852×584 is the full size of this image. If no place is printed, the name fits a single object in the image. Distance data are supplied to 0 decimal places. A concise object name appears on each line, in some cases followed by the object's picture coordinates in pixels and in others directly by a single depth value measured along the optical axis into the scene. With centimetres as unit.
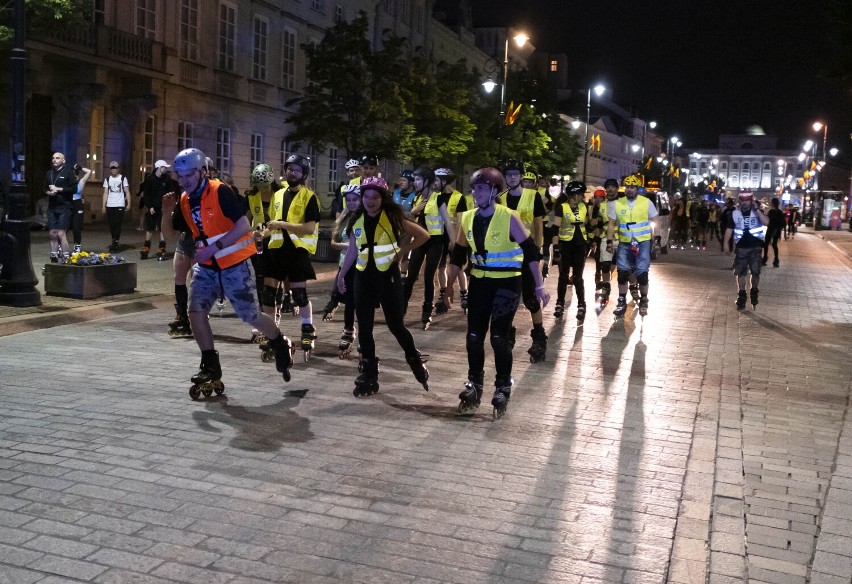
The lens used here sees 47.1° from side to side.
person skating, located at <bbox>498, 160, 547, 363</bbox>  970
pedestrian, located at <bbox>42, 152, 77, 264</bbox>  1588
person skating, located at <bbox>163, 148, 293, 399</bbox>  710
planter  1222
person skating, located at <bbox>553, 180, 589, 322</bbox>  1288
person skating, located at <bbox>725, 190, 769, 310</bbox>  1437
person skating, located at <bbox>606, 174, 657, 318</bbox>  1293
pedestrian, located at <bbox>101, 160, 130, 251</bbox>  1902
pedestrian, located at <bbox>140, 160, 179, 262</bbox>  1795
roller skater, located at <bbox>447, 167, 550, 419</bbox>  696
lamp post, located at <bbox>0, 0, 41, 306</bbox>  1134
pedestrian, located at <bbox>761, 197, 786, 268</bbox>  2609
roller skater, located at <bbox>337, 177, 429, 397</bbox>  757
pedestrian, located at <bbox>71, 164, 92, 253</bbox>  1737
